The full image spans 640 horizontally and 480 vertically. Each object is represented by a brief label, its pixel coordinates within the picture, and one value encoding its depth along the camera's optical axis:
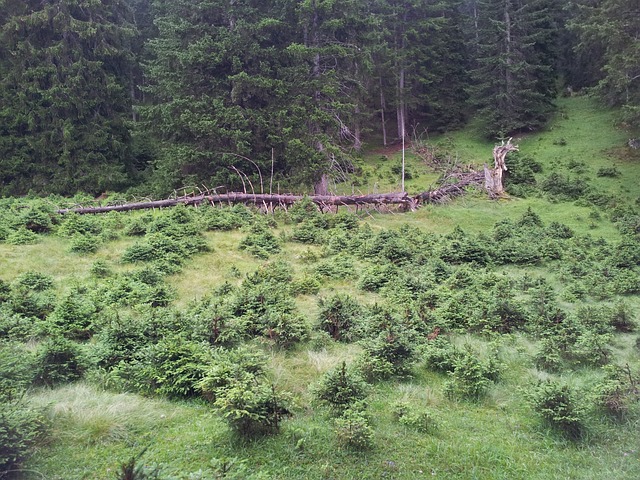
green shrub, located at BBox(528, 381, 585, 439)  5.44
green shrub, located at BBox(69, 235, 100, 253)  14.03
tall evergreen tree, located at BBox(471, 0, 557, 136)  33.84
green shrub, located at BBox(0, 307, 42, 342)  7.66
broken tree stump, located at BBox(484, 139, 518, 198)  24.11
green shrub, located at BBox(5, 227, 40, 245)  14.31
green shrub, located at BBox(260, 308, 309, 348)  8.05
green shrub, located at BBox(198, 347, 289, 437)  5.06
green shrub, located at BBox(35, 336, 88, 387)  6.34
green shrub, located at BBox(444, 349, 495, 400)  6.43
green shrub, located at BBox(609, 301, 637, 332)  8.91
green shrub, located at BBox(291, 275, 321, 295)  11.27
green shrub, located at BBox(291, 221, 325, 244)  16.84
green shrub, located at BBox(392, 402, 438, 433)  5.51
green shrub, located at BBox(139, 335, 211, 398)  6.14
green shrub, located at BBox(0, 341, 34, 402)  5.26
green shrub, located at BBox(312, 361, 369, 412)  5.84
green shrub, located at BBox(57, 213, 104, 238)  15.69
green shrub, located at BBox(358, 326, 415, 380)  6.94
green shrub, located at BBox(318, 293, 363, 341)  8.57
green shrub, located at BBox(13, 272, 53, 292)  10.48
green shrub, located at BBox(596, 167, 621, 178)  25.12
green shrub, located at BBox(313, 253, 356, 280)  12.62
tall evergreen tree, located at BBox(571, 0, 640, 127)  22.98
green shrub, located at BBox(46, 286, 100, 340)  8.00
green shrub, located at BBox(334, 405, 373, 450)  5.05
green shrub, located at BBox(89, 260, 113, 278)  12.02
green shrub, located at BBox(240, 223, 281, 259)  14.94
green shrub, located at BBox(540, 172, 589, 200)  23.35
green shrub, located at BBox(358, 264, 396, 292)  11.71
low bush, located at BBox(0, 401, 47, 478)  4.29
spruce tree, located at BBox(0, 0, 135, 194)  27.36
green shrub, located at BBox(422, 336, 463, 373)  7.16
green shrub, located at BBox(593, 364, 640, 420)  5.82
